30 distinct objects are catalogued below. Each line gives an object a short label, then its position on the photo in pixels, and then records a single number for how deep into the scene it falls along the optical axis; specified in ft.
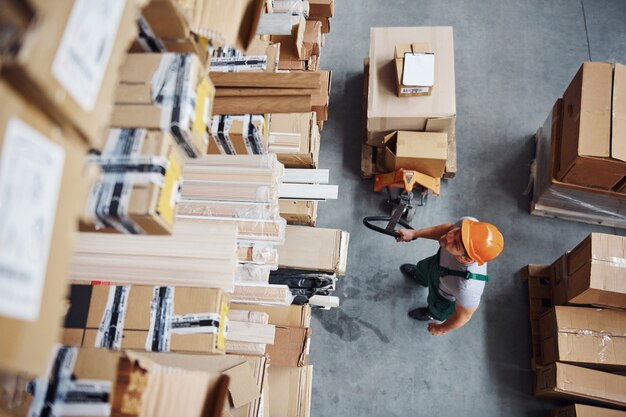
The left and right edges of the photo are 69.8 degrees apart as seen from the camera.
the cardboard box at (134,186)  4.91
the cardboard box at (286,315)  11.06
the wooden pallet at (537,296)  12.97
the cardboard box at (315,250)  12.15
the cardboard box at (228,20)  5.98
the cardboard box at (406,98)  13.47
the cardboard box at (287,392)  10.68
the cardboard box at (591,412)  11.28
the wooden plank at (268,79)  7.69
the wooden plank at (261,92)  7.72
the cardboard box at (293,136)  11.51
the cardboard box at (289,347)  10.44
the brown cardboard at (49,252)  3.02
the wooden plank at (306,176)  11.99
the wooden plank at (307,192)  11.68
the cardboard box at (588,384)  11.36
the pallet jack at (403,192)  13.35
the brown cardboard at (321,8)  14.65
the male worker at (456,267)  9.66
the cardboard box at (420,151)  13.58
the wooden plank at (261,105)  7.66
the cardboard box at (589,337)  11.51
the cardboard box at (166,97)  5.28
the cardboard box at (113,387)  5.29
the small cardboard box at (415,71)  13.16
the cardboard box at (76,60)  3.01
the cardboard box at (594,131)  11.94
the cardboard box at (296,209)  12.26
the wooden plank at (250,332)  9.47
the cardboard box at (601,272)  11.21
